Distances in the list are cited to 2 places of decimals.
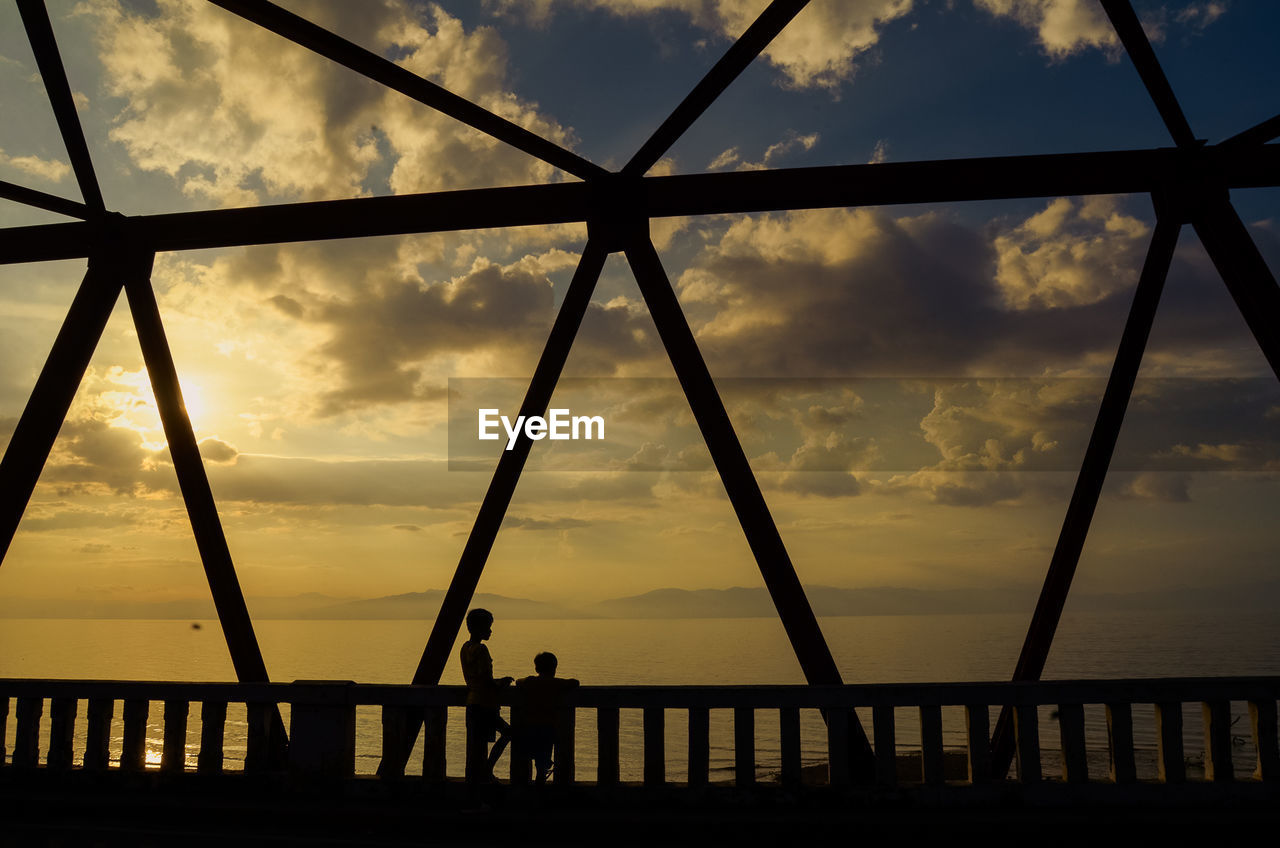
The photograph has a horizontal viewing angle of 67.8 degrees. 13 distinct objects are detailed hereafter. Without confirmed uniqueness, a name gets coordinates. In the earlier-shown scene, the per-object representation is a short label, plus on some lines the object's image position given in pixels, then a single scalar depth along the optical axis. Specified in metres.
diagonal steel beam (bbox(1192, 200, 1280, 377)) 7.67
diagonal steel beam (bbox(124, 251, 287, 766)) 8.70
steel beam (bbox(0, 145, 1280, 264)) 7.89
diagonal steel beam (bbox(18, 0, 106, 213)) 9.10
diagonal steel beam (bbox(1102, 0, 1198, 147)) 7.86
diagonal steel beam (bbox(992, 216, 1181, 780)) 7.62
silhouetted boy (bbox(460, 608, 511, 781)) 6.54
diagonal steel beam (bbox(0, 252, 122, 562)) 9.26
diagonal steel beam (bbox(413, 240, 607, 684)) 7.96
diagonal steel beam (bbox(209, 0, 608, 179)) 8.26
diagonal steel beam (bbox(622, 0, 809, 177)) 7.74
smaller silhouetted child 6.55
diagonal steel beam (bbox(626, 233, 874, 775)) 7.28
